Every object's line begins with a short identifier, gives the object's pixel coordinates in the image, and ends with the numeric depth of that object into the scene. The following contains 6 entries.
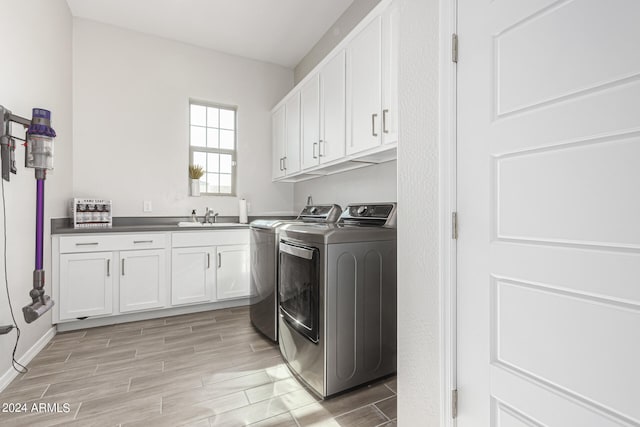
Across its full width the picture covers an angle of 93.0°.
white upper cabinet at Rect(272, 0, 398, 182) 1.95
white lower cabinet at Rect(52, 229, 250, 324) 2.69
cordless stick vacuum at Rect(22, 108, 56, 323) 1.68
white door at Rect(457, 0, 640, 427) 0.75
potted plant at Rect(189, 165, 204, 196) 3.65
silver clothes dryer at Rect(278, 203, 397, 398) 1.73
